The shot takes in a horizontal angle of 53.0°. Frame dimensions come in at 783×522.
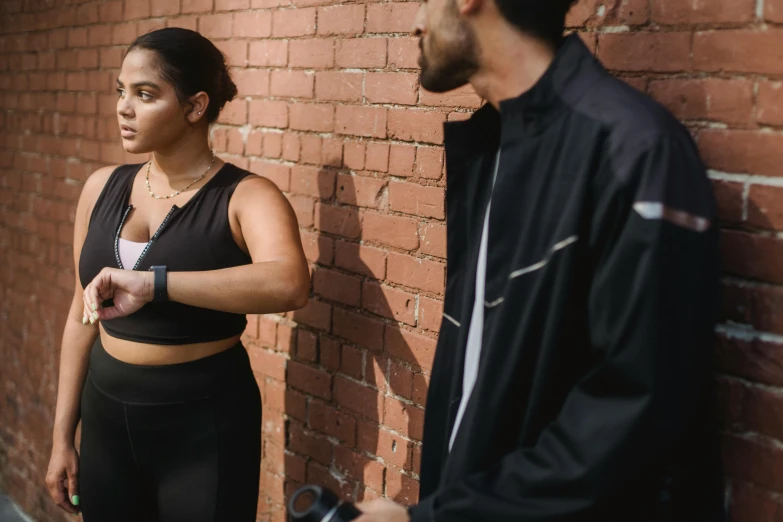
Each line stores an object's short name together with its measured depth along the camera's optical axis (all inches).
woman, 85.7
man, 46.6
